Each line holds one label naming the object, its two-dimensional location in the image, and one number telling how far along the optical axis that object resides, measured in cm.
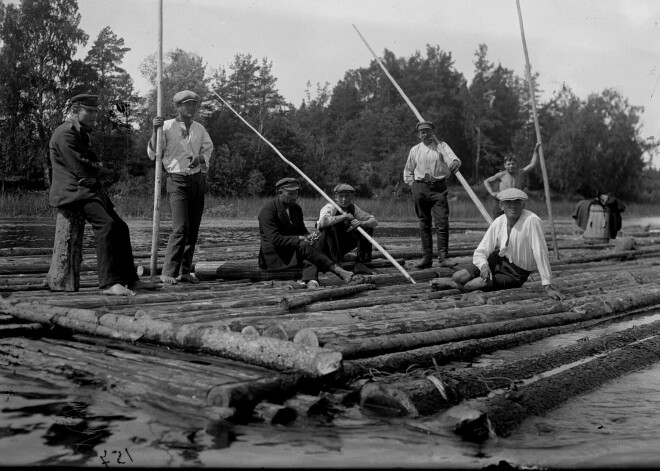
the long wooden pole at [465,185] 864
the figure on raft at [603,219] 1441
